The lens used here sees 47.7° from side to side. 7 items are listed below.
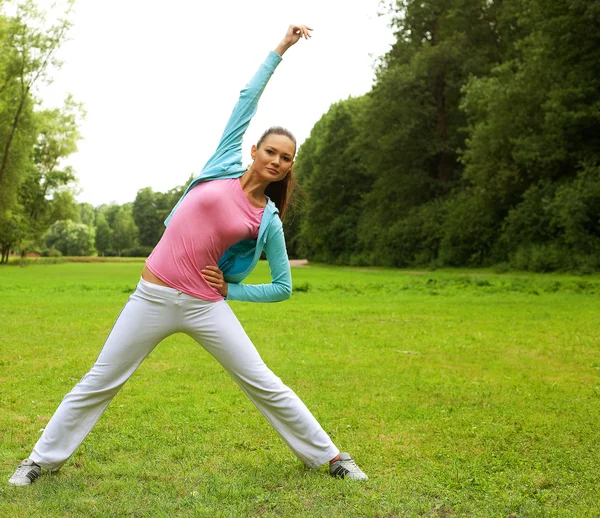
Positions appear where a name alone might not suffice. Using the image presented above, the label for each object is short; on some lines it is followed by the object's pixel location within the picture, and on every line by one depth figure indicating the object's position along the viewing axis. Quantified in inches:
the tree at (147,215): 5088.6
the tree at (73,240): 4803.2
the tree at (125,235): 5255.9
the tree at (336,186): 2295.8
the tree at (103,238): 5403.5
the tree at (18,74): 1796.3
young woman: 166.4
